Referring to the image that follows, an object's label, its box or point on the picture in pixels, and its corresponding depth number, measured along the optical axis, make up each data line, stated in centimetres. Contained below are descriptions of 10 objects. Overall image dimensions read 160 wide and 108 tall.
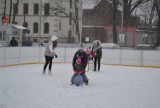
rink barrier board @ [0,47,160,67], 1969
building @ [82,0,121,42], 3500
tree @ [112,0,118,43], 3363
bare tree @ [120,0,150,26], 3459
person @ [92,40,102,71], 1686
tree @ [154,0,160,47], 3166
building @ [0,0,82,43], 5829
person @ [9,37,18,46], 2188
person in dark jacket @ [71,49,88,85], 1177
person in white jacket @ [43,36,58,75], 1409
